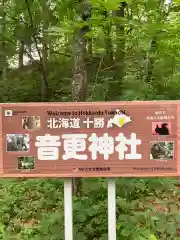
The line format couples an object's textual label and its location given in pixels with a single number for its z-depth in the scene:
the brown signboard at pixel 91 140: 3.33
